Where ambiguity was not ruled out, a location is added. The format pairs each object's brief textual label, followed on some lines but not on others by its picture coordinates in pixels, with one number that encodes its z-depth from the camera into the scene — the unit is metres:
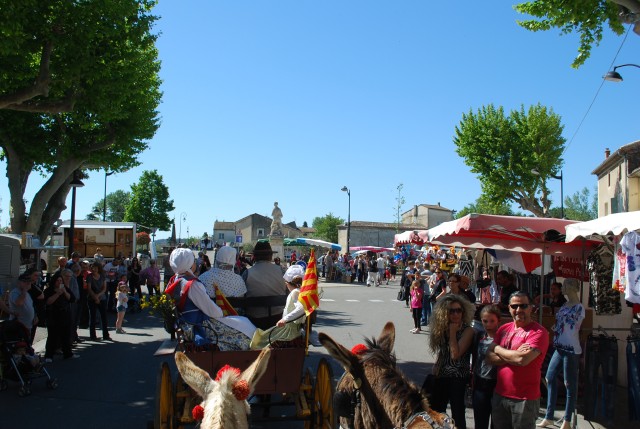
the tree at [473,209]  94.38
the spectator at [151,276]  19.06
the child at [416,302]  14.90
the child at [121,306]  13.95
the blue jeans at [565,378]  6.64
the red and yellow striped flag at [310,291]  5.38
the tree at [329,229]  109.31
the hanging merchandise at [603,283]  7.45
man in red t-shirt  4.46
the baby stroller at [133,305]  18.62
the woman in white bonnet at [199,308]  5.29
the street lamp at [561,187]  30.56
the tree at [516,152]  38.06
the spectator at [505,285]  10.29
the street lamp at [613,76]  15.55
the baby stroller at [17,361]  8.27
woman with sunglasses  4.86
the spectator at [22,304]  9.02
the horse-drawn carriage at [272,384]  5.04
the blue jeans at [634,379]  6.34
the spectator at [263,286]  6.56
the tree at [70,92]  13.49
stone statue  45.98
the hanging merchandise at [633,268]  5.82
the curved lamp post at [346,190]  49.47
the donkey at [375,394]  2.60
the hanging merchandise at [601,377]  6.69
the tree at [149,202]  74.81
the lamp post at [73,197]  19.88
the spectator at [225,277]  5.89
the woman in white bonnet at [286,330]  5.49
